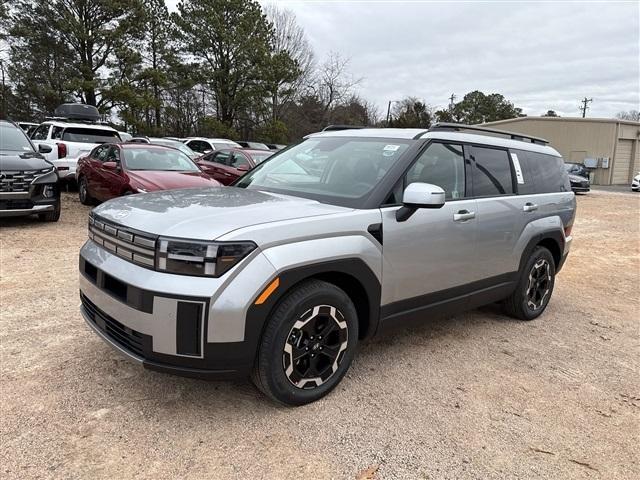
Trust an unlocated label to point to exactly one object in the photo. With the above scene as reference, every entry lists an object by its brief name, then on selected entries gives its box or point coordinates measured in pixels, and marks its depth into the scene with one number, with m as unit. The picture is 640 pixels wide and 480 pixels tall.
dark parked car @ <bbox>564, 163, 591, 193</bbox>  22.80
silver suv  2.55
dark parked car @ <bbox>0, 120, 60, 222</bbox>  7.55
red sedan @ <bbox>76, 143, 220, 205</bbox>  8.16
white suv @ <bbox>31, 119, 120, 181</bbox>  11.34
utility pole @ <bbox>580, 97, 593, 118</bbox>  71.69
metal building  31.55
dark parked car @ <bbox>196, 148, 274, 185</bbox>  11.67
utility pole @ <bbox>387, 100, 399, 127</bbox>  49.78
